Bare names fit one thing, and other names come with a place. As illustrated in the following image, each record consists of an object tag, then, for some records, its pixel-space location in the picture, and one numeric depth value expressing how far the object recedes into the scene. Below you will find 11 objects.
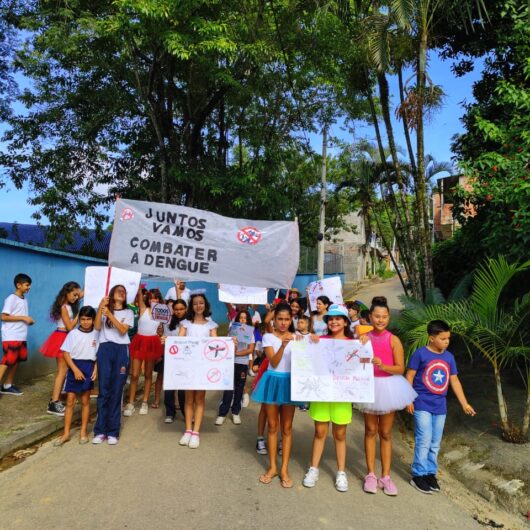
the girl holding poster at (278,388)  4.77
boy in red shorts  6.94
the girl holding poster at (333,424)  4.65
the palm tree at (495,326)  5.77
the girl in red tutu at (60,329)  6.62
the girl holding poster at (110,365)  5.62
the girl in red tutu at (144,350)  6.95
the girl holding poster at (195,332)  5.66
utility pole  18.67
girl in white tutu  4.67
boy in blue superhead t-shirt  4.76
